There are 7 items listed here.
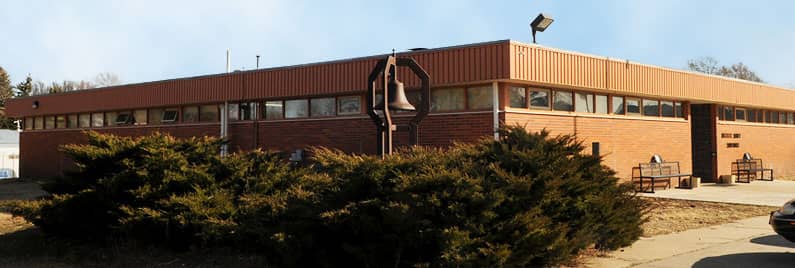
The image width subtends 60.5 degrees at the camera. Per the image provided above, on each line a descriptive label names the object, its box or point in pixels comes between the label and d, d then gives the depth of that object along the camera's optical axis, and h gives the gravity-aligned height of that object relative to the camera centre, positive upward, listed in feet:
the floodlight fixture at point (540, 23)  54.65 +9.87
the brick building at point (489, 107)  50.62 +3.71
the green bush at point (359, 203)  21.45 -2.14
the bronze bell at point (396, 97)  29.86 +2.17
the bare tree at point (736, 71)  221.66 +24.30
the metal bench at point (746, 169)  74.69 -2.70
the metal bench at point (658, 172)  59.15 -2.42
